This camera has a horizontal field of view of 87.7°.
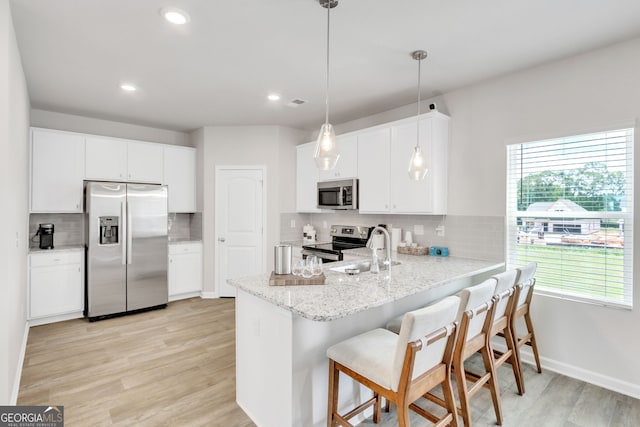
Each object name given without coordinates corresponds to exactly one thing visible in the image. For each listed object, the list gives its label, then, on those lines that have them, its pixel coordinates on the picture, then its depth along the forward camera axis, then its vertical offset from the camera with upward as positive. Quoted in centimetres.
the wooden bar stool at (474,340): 183 -76
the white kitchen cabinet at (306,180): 464 +46
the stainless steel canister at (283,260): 216 -31
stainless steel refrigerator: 399 -46
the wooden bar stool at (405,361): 147 -74
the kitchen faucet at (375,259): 251 -35
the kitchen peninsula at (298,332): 178 -72
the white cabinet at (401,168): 332 +49
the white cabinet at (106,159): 421 +68
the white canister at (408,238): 375 -29
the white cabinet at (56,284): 375 -86
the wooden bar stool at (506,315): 212 -70
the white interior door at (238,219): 489 -11
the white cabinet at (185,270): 473 -85
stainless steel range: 400 -41
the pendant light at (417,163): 265 +40
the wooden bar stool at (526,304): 239 -71
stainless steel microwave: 403 +23
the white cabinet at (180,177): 485 +51
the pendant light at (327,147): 206 +40
